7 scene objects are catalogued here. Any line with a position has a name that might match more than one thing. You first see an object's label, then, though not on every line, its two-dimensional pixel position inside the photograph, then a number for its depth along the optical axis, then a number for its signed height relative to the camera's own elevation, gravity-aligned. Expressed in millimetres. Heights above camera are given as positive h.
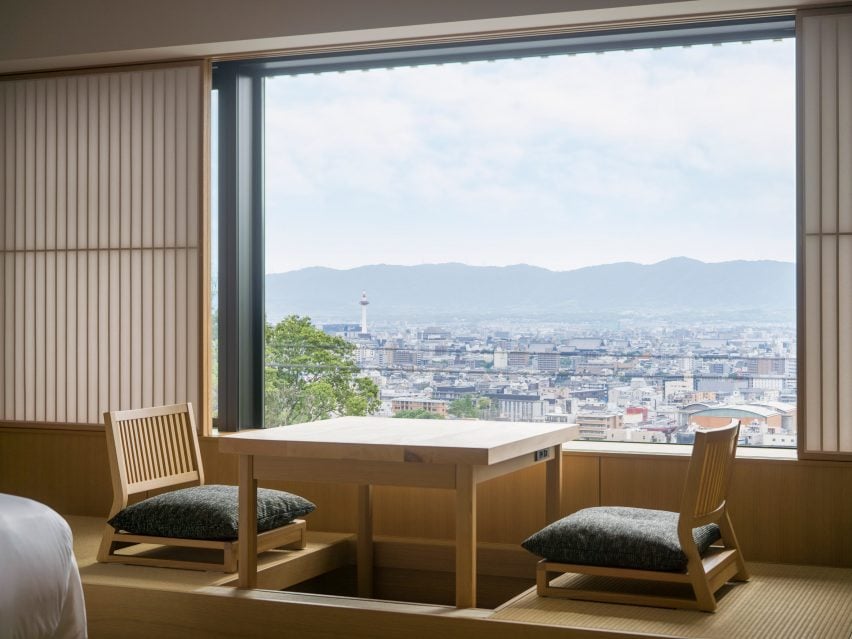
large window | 4152 +339
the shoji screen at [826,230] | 3840 +303
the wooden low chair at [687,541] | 3078 -692
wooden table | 3152 -448
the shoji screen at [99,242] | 4684 +326
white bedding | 2771 -718
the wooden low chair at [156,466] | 3715 -589
